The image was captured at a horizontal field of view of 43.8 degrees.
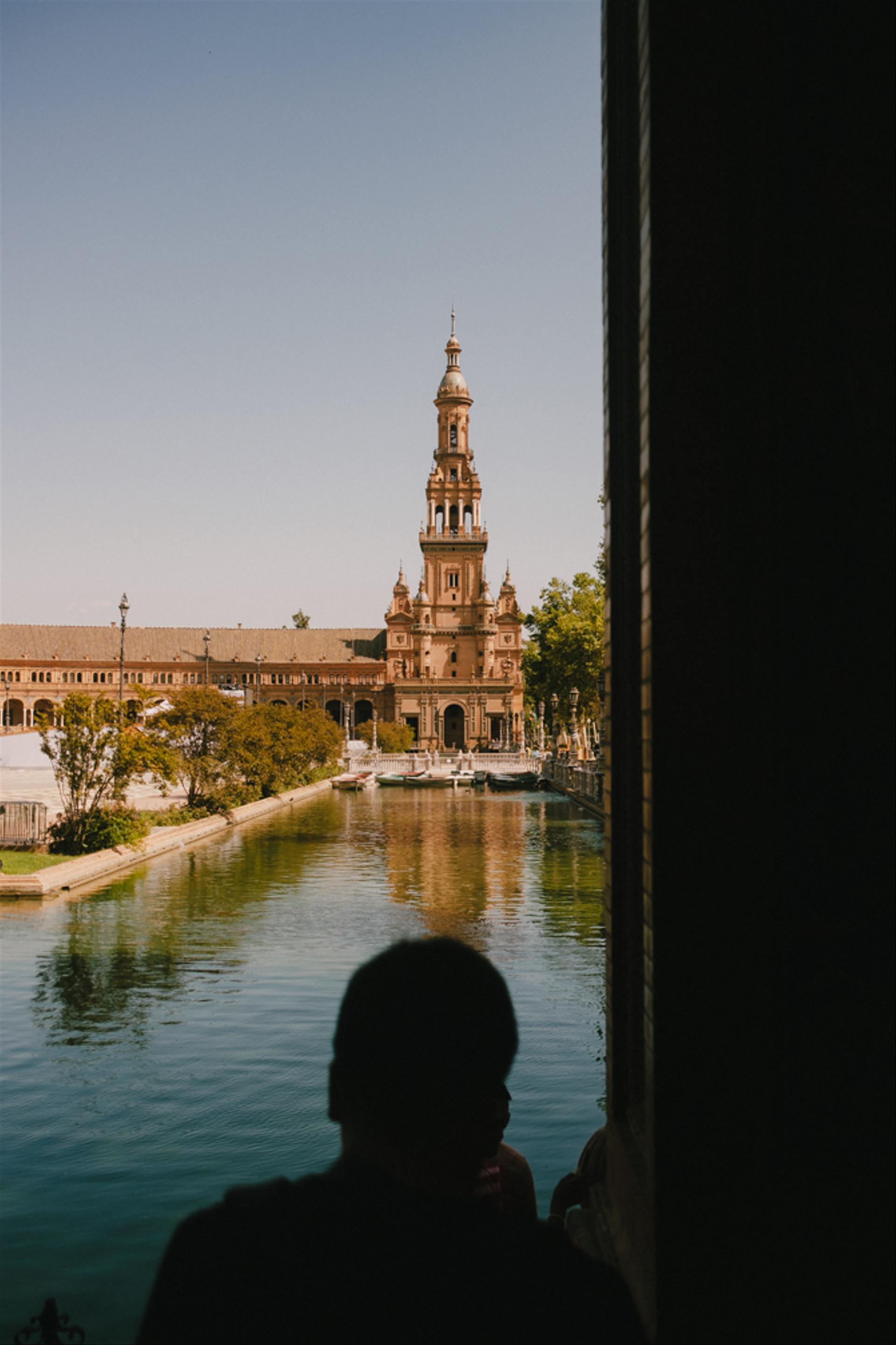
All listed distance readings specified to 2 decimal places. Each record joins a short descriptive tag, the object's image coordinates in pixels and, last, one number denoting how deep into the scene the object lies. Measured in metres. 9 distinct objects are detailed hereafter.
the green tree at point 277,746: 33.78
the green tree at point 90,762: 22.11
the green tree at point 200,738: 31.72
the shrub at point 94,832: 21.75
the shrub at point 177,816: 28.31
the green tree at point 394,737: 81.00
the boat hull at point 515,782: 50.56
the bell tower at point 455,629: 106.75
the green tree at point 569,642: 61.78
